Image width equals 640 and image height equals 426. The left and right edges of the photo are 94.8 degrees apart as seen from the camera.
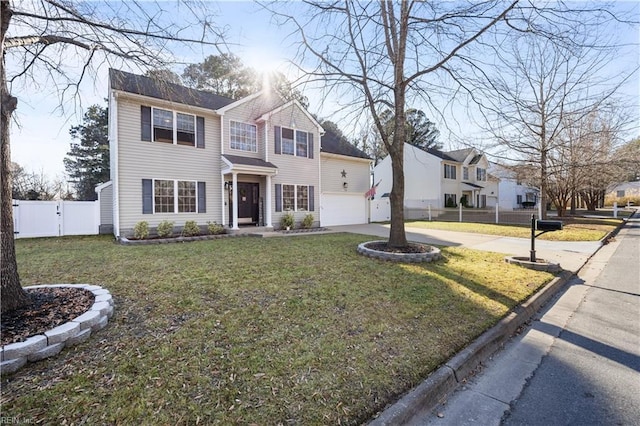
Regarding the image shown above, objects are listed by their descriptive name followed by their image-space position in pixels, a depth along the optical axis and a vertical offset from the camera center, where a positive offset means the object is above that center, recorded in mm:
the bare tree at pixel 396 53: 7020 +4073
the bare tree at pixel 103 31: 3931 +2515
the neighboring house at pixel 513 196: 38072 +1429
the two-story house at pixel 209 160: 10875 +2103
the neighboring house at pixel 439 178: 26906 +2881
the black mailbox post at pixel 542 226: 6484 -433
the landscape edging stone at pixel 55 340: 2429 -1192
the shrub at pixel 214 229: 12016 -815
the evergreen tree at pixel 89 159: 23167 +4139
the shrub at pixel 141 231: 10562 -772
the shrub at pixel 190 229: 11586 -783
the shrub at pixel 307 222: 14875 -692
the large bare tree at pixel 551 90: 5965 +3656
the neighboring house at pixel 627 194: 40500 +1910
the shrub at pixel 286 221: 14078 -604
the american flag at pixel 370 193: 19625 +998
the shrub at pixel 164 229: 10984 -745
